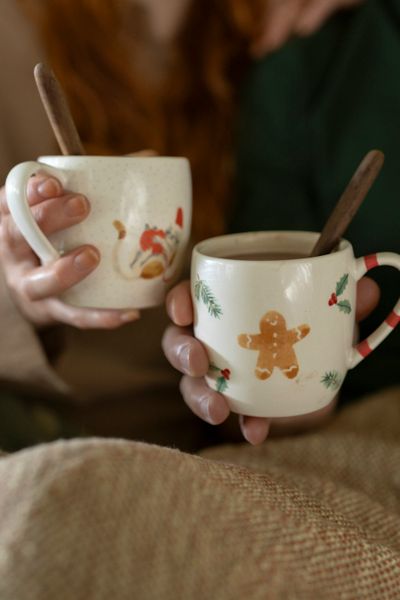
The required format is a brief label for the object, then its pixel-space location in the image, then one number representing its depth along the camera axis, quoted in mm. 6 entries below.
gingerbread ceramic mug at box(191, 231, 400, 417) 479
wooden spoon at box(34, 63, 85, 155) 539
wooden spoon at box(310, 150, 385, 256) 513
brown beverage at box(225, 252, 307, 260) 586
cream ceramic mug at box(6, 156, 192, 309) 536
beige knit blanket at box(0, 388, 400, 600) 369
